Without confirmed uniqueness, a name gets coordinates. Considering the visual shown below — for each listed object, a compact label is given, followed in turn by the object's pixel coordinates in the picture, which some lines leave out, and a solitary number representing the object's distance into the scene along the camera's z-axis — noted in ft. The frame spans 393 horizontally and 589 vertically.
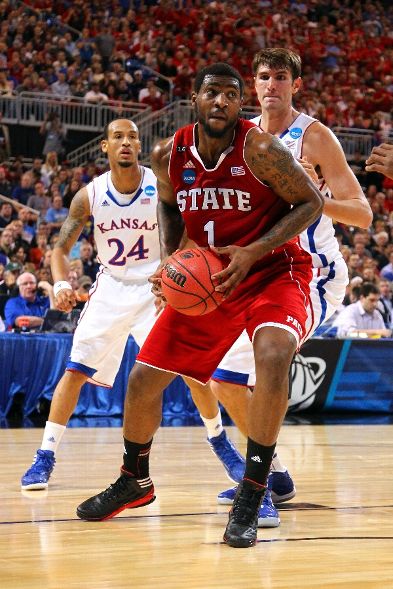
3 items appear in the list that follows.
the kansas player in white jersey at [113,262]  38.29
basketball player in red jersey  26.37
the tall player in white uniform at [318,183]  32.35
